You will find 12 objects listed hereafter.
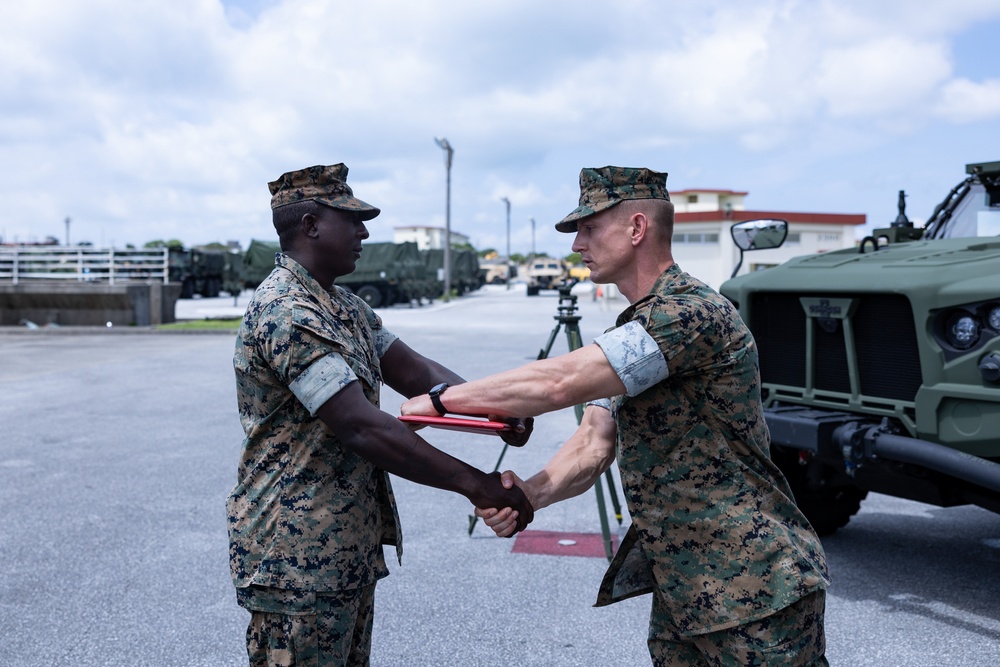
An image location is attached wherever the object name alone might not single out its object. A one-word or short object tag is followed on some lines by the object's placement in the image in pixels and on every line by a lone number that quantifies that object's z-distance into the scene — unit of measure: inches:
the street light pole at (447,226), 1651.1
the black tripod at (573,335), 212.8
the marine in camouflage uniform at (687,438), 94.0
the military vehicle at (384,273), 1321.4
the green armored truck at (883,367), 171.9
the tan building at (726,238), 1582.2
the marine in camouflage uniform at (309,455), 98.3
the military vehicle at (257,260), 1321.4
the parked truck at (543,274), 1887.3
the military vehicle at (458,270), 1729.5
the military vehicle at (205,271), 1590.8
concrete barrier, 949.8
